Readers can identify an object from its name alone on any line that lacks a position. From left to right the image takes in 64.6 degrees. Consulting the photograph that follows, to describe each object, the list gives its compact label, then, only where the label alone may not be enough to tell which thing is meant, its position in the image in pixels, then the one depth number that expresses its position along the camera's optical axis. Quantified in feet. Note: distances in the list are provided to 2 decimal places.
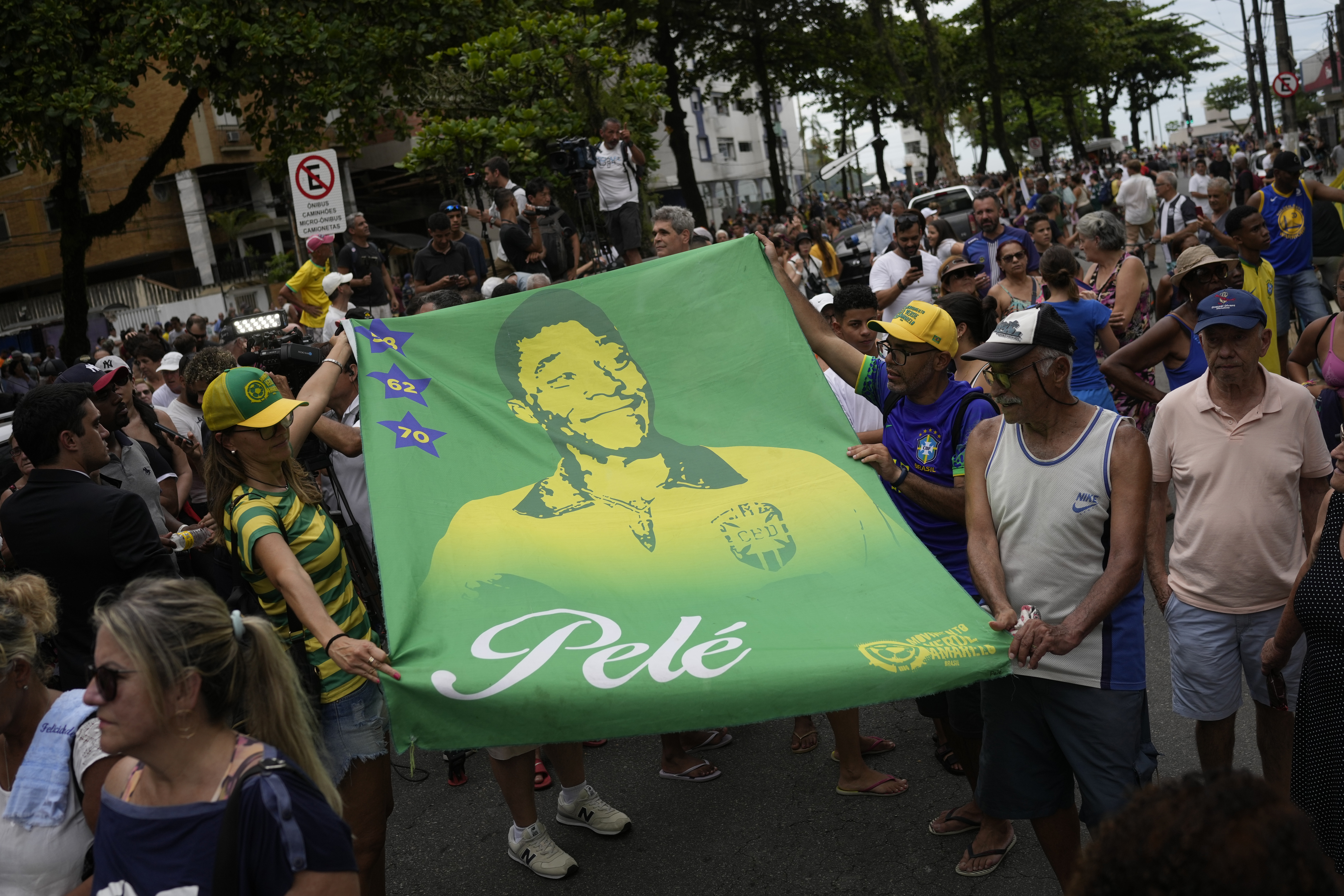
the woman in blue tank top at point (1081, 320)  20.79
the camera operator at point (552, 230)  32.35
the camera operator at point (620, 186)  35.60
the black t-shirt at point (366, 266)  30.91
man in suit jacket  12.82
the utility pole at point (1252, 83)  150.20
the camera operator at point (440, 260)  30.17
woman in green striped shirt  11.10
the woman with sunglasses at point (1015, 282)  24.03
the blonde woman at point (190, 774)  7.00
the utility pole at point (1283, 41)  83.41
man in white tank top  10.18
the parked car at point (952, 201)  71.61
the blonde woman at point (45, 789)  8.57
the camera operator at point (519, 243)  30.48
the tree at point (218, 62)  47.47
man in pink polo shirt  11.55
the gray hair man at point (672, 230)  19.21
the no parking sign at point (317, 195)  32.30
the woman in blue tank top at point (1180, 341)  16.89
